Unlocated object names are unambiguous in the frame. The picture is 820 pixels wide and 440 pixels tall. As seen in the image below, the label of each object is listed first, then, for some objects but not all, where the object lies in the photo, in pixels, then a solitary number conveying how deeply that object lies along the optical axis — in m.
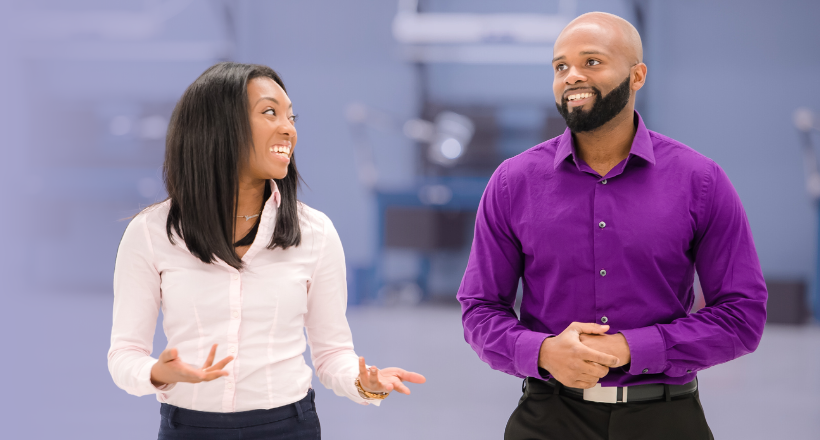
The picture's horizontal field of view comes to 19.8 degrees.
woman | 4.38
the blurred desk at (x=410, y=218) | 15.28
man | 4.41
